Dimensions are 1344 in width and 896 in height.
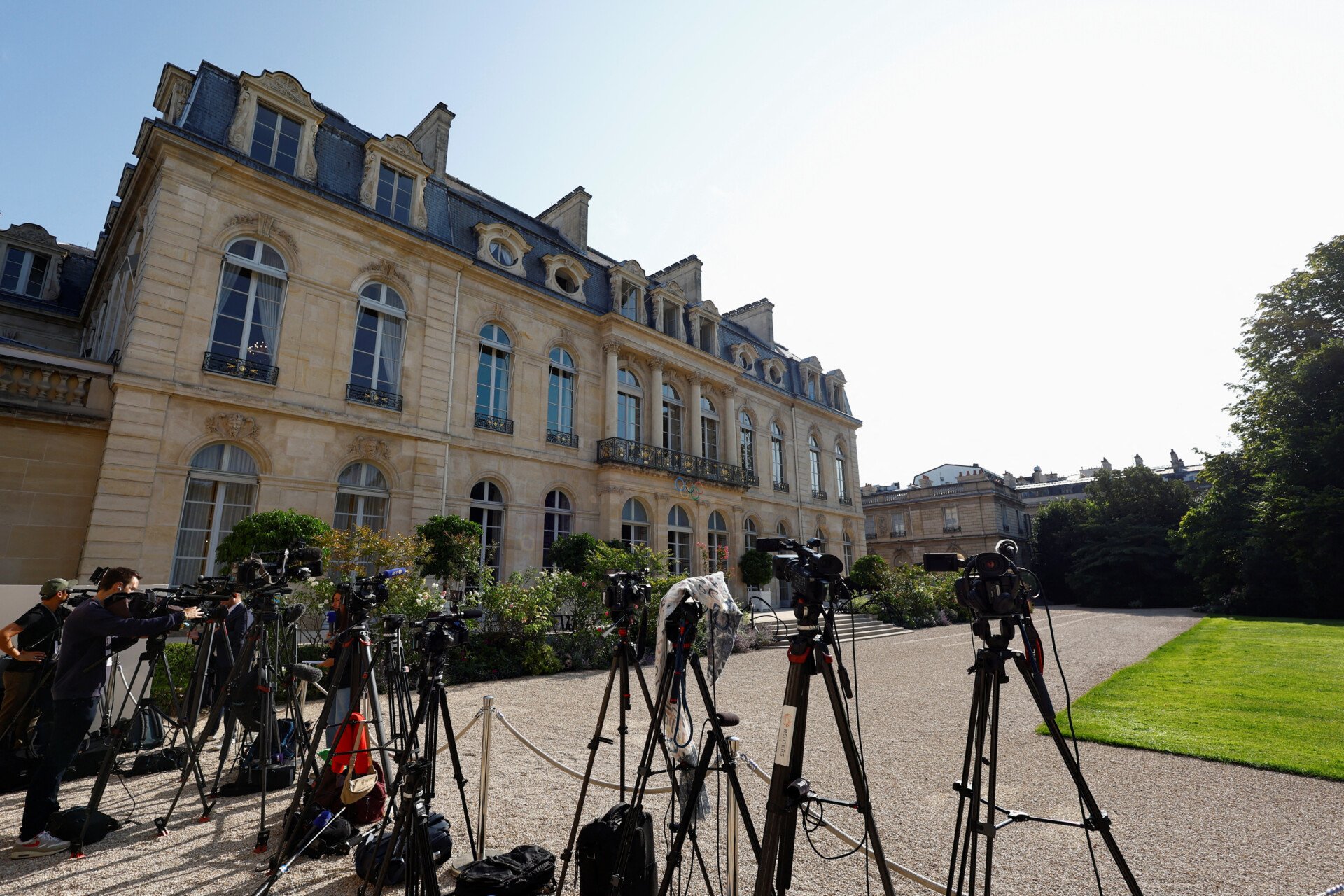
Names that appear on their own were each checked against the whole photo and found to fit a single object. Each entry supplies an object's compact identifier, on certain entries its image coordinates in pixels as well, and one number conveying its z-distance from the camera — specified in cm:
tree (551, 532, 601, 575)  1480
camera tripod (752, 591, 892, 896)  197
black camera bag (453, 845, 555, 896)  278
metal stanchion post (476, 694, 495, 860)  329
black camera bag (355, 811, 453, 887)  305
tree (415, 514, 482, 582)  1187
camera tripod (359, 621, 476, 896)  244
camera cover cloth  285
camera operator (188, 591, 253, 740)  546
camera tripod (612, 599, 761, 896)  235
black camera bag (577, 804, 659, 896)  279
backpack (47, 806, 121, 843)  362
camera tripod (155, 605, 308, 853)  400
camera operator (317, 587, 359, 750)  397
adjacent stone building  4403
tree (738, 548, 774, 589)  2039
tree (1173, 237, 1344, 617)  2005
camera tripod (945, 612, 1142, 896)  214
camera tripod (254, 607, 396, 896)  293
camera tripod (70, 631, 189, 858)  359
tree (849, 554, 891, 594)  2091
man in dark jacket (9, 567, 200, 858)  374
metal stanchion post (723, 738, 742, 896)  270
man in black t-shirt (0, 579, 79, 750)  464
